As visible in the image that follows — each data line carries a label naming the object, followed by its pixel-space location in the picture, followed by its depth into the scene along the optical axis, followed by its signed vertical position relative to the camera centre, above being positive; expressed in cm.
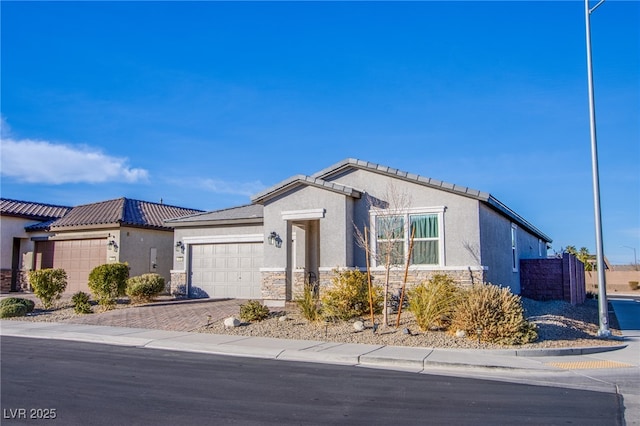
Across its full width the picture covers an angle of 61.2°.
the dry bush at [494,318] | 1235 -141
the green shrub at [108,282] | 1995 -80
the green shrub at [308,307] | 1523 -135
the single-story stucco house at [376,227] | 1680 +104
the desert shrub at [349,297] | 1519 -112
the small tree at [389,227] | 1711 +101
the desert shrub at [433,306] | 1357 -121
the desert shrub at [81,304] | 1825 -148
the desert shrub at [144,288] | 2038 -104
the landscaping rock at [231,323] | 1496 -175
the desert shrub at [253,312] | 1555 -152
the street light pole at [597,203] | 1451 +148
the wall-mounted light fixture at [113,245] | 2450 +69
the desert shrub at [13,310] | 1816 -167
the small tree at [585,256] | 4827 +10
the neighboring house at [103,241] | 2484 +94
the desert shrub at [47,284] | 1998 -85
